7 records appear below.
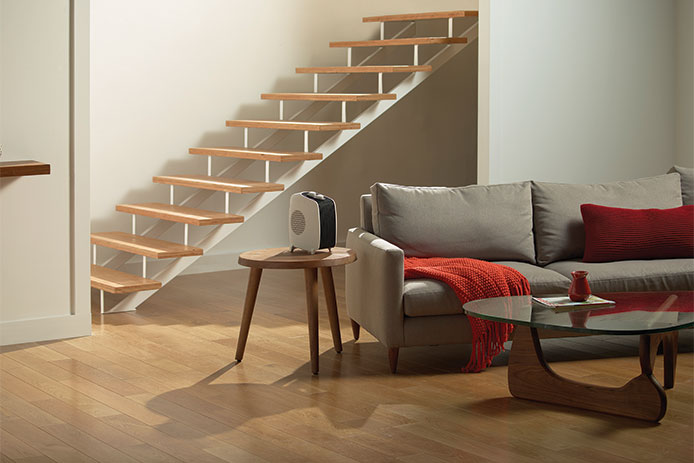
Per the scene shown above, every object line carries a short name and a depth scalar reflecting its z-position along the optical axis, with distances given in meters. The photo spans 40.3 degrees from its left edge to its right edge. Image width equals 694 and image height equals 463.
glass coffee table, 3.29
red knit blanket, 4.06
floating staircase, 5.60
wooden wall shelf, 4.46
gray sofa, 4.07
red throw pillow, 4.66
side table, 4.03
